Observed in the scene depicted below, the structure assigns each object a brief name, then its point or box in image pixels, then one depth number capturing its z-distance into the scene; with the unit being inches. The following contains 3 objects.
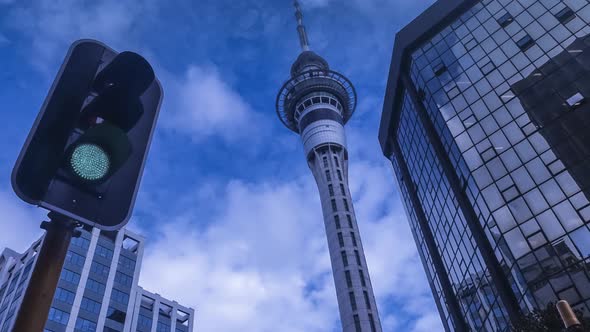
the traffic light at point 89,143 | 109.4
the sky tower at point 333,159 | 2615.7
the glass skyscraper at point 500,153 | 1064.2
